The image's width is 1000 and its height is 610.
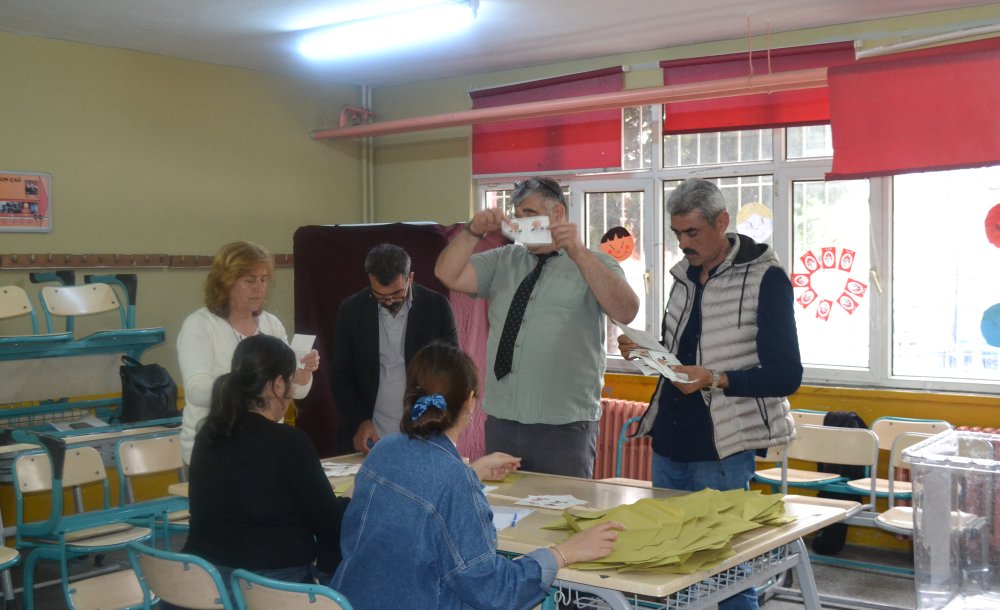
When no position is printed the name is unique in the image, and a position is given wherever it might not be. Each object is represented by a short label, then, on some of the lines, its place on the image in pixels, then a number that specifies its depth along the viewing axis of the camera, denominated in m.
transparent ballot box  1.38
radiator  5.85
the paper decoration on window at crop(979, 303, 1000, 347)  5.14
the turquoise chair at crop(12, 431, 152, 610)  3.97
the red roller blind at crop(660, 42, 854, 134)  5.38
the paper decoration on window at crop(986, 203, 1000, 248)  5.12
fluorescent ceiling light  5.07
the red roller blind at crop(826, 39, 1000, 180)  4.59
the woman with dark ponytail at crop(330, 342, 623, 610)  2.06
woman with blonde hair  3.32
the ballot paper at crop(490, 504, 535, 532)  2.56
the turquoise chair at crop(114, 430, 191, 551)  4.26
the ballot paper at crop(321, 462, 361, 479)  3.23
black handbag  5.38
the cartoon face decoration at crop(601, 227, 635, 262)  6.34
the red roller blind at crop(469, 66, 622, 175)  6.25
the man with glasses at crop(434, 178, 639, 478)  3.11
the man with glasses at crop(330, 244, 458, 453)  3.76
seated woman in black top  2.42
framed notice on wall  5.61
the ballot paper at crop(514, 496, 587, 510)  2.75
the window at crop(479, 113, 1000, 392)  5.29
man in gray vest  2.76
